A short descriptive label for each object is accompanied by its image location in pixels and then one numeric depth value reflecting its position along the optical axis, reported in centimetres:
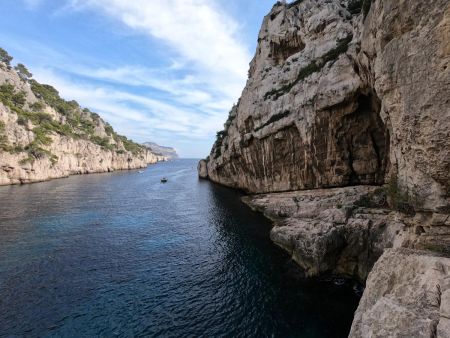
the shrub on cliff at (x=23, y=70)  12600
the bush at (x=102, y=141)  13250
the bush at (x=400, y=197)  1540
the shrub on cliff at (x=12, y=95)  8838
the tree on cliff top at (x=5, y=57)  11594
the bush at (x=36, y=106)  10016
